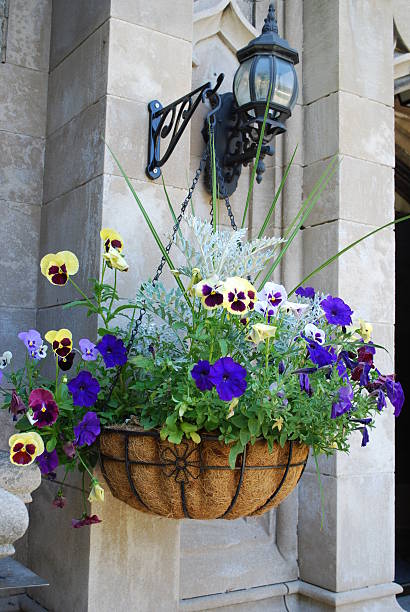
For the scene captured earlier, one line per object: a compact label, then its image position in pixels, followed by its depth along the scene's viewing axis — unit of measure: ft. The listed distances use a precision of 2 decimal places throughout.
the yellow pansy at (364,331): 5.73
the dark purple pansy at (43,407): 5.21
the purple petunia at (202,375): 4.76
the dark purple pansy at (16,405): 5.28
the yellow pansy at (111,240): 5.66
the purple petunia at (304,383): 4.99
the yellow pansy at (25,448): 4.98
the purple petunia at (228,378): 4.63
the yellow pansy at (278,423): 4.92
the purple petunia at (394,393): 5.44
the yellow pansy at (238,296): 4.85
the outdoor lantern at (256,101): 6.88
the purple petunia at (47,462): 5.48
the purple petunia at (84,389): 5.33
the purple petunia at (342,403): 5.11
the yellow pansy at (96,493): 5.39
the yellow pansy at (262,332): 4.77
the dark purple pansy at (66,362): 5.56
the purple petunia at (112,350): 5.46
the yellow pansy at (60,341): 5.47
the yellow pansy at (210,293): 4.89
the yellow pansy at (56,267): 5.54
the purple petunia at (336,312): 5.35
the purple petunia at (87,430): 5.32
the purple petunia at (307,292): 5.88
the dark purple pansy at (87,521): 5.65
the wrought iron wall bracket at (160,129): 6.57
